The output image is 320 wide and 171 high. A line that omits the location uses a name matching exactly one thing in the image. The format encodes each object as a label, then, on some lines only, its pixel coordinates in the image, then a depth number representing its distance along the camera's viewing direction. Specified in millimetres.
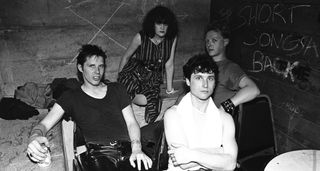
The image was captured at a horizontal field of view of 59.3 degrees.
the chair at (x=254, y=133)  2752
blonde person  2957
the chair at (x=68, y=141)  2974
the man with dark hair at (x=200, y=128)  2105
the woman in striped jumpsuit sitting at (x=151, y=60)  3868
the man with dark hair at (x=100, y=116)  2484
